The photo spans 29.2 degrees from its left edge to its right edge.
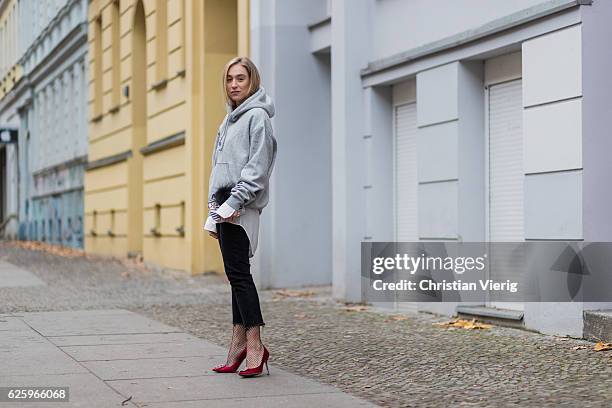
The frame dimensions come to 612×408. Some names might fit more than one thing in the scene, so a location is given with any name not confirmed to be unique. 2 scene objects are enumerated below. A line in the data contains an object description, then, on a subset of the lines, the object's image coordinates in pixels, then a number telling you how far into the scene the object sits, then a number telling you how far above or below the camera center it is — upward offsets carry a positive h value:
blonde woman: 6.96 +0.24
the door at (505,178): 10.09 +0.43
